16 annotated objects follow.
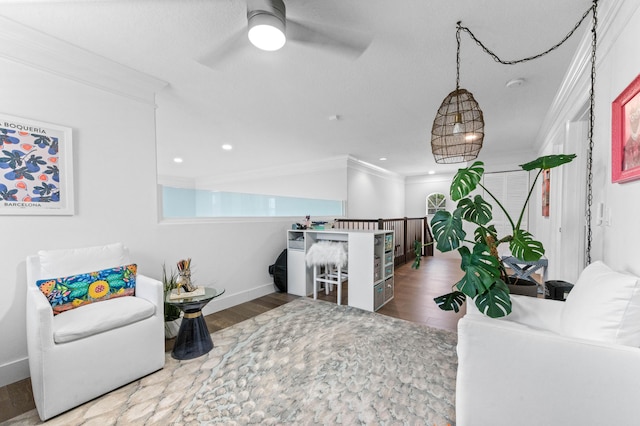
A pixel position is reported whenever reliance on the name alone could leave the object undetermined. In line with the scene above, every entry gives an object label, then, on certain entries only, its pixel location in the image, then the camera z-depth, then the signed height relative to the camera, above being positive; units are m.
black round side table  2.12 -1.06
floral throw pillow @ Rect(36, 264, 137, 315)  1.75 -0.56
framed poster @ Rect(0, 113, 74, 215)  1.85 +0.32
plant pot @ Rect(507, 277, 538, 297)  2.03 -0.65
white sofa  0.96 -0.65
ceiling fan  1.40 +1.05
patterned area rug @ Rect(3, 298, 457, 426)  1.50 -1.20
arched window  7.78 +0.16
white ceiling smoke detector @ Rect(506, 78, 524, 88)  2.54 +1.24
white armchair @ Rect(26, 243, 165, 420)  1.49 -0.82
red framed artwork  1.29 +0.39
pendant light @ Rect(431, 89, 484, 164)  1.78 +0.54
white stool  3.25 -0.64
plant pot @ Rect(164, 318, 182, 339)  2.45 -1.15
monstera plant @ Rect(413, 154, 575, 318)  1.43 -0.24
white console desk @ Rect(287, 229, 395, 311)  3.08 -0.74
